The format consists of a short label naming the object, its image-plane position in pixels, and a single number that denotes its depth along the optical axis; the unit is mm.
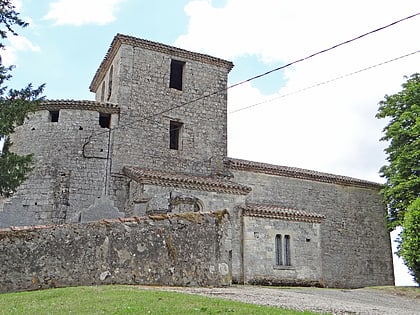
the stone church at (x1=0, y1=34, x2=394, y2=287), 18297
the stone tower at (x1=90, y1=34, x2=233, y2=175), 20062
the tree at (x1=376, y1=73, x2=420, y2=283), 22625
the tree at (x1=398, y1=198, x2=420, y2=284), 18453
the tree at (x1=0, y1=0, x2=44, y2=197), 13984
